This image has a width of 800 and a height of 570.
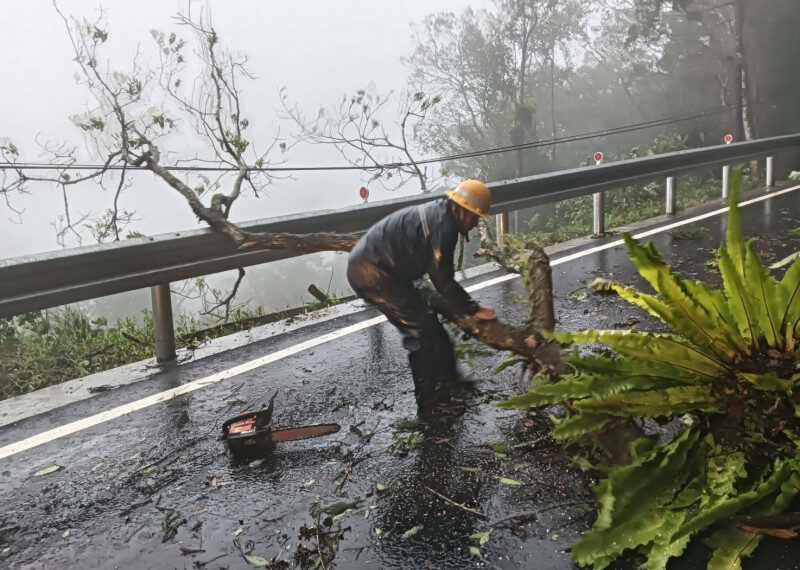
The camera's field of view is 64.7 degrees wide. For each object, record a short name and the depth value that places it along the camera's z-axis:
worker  3.76
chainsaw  3.42
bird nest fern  2.32
